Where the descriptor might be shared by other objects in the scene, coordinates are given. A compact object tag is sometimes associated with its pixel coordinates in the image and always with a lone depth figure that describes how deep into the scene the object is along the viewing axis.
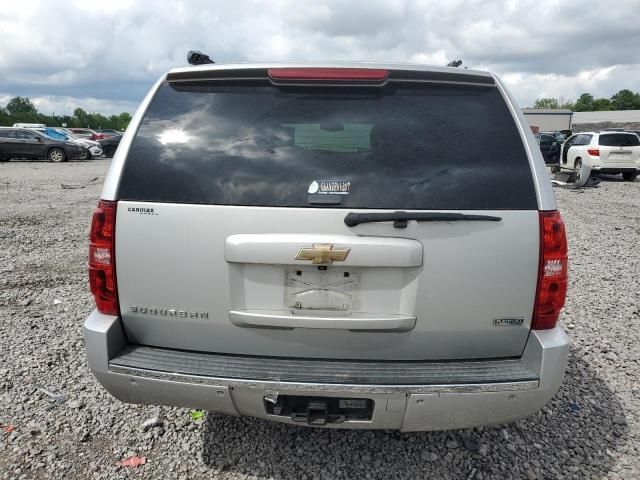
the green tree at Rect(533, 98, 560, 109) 130.75
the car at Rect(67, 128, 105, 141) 37.12
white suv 16.59
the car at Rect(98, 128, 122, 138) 38.28
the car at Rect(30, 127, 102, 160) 25.92
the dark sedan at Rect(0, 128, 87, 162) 23.12
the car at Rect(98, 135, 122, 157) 29.84
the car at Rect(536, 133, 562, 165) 22.36
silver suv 2.03
